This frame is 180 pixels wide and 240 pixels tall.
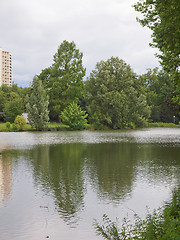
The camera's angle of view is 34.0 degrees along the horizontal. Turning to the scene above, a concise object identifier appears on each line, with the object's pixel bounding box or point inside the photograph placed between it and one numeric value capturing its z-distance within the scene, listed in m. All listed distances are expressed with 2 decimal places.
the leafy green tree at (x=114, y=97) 68.56
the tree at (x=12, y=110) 71.88
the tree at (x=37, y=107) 58.16
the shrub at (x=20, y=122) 57.16
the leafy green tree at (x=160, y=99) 86.94
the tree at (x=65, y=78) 73.12
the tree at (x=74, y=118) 63.34
